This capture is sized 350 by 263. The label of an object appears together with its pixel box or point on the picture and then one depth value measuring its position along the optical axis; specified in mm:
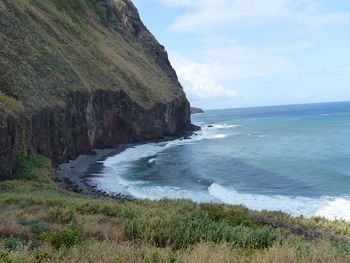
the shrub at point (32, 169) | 26844
